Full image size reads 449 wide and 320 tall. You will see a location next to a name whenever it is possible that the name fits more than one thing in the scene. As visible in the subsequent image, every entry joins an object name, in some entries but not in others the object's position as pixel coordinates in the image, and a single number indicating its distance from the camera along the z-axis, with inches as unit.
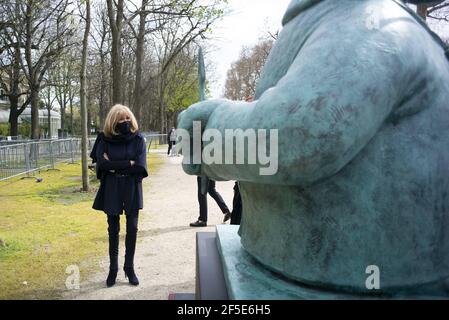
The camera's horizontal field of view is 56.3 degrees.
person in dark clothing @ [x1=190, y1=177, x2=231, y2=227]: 311.9
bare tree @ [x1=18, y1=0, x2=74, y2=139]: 927.7
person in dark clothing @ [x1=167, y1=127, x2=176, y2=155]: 995.1
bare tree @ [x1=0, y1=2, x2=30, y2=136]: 880.3
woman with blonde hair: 191.9
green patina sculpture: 46.9
